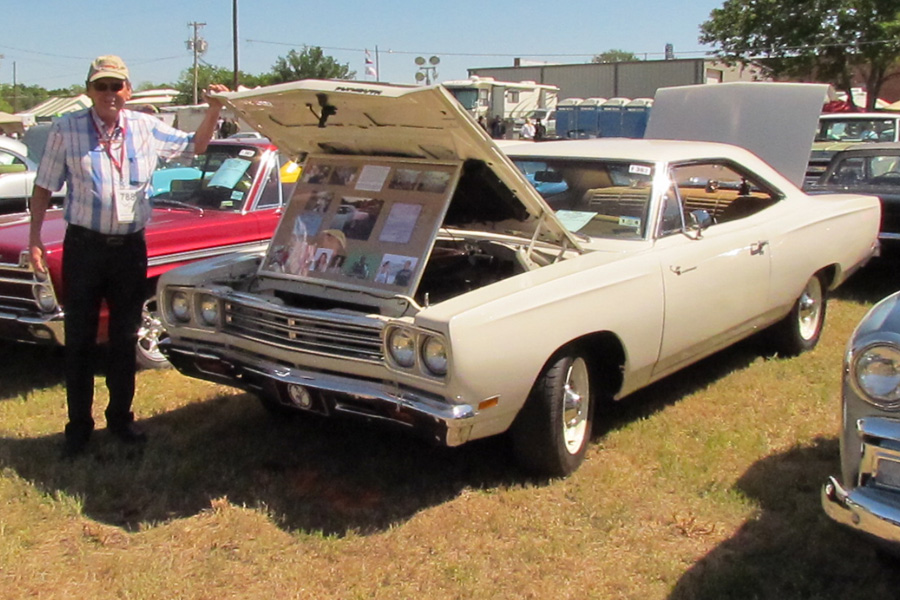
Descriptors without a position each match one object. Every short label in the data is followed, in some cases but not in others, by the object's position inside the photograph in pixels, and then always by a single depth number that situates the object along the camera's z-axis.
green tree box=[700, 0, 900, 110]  29.31
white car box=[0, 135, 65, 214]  8.69
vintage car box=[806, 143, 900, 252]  8.25
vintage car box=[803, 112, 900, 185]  12.80
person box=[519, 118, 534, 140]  30.66
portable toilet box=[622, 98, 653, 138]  31.41
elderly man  4.13
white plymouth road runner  3.60
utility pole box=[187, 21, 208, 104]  49.98
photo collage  4.15
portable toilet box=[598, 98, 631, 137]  32.36
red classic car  5.18
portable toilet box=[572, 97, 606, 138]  33.13
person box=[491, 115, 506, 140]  31.87
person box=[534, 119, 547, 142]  30.09
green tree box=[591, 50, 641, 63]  129.38
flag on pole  25.28
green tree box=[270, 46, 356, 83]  54.34
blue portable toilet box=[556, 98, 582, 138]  33.97
